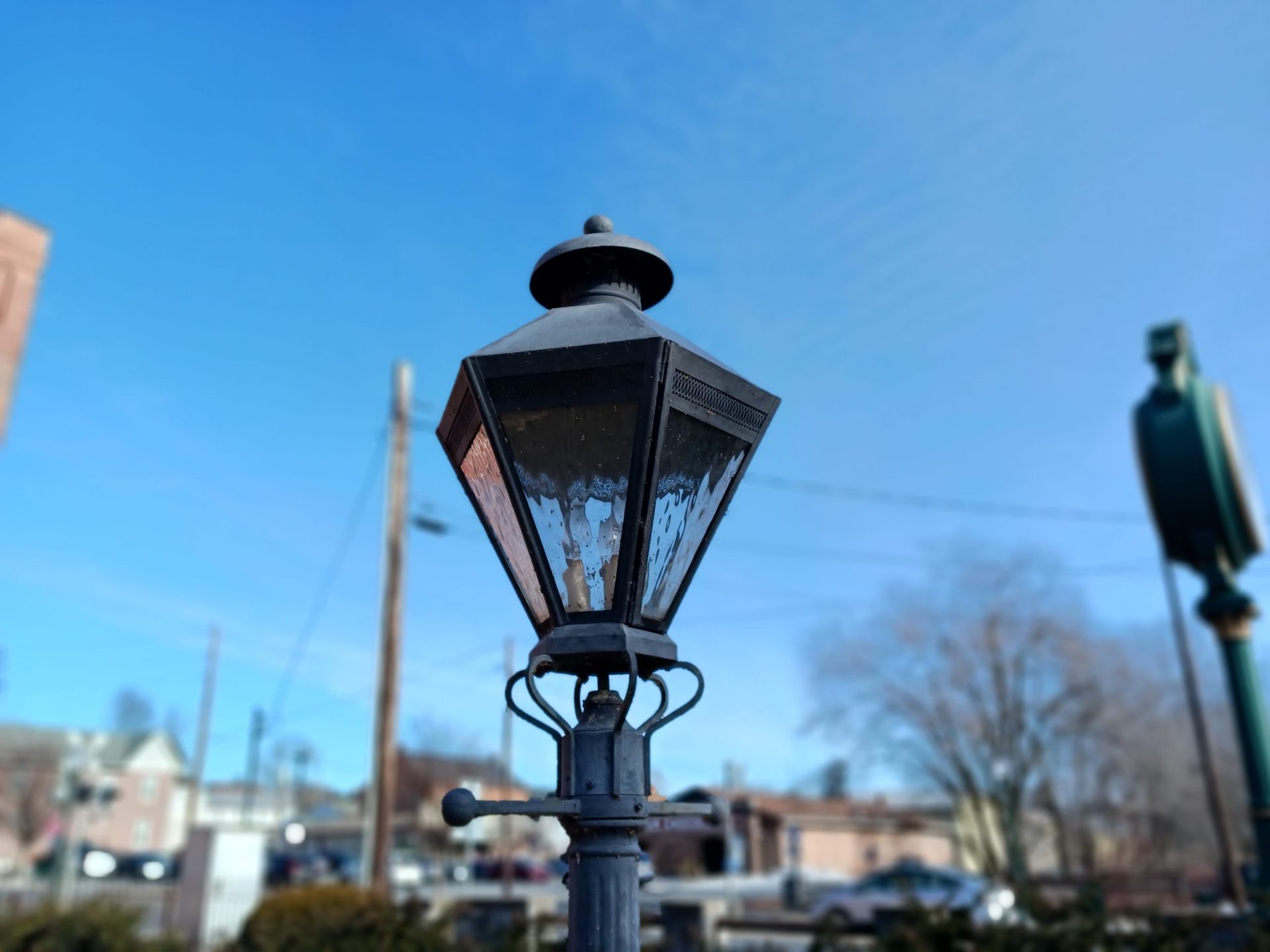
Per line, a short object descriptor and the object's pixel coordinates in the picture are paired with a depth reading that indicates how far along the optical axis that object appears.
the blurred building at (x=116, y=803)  55.81
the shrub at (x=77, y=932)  8.58
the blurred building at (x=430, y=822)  51.06
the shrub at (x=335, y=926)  6.73
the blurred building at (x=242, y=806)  70.12
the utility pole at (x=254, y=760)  48.72
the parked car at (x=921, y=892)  18.50
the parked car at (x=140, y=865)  32.56
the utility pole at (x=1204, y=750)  21.55
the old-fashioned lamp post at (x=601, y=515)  2.03
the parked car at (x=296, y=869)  28.64
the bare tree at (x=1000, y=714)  29.05
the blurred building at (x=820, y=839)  42.69
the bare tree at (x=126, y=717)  64.44
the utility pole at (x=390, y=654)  14.26
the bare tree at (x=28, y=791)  55.44
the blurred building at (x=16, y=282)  18.56
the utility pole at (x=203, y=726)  38.94
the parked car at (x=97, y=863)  13.70
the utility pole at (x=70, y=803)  17.00
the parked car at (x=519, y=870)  39.56
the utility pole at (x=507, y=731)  35.85
